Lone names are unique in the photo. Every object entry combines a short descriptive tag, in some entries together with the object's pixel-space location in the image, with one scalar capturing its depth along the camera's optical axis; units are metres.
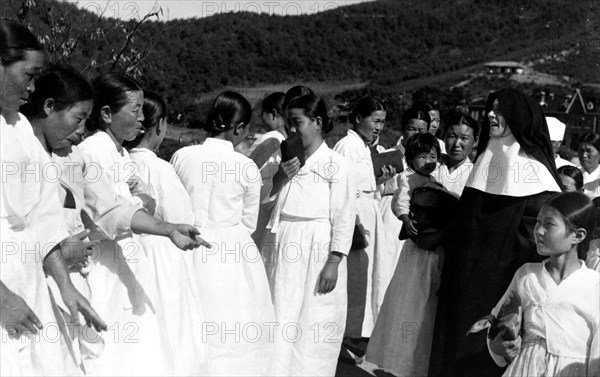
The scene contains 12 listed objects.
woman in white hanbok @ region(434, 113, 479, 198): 6.70
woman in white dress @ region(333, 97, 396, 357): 7.53
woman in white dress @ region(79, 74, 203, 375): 4.27
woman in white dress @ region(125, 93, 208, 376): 4.92
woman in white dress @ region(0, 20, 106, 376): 3.27
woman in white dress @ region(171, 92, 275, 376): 5.67
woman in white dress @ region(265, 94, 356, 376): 6.07
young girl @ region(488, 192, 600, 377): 4.21
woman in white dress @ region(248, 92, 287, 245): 6.87
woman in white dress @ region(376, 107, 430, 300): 7.93
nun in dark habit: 5.45
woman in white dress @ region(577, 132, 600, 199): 8.68
